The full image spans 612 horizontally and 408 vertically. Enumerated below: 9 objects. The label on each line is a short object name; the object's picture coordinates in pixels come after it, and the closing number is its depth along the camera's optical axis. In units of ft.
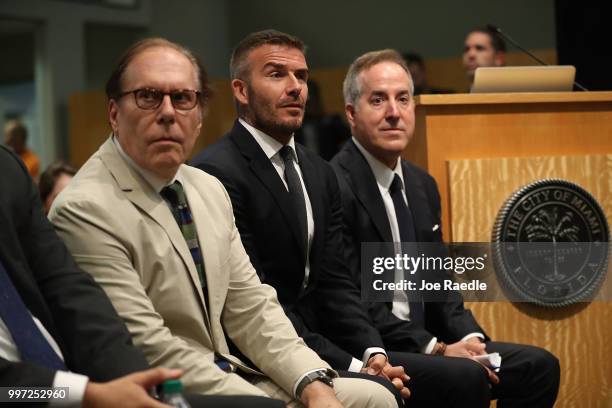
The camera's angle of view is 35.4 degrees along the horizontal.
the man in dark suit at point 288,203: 9.75
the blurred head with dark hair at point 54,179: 12.82
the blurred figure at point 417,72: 22.69
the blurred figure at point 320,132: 23.27
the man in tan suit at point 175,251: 7.28
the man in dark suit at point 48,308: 6.41
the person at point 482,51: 19.08
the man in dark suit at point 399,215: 10.90
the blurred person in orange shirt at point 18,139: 26.27
